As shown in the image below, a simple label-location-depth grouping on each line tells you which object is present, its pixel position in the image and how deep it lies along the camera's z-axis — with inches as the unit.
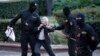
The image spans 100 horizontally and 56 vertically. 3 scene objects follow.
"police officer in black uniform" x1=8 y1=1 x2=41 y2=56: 473.1
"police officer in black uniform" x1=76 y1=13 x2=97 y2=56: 374.3
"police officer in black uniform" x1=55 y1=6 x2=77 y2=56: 481.3
